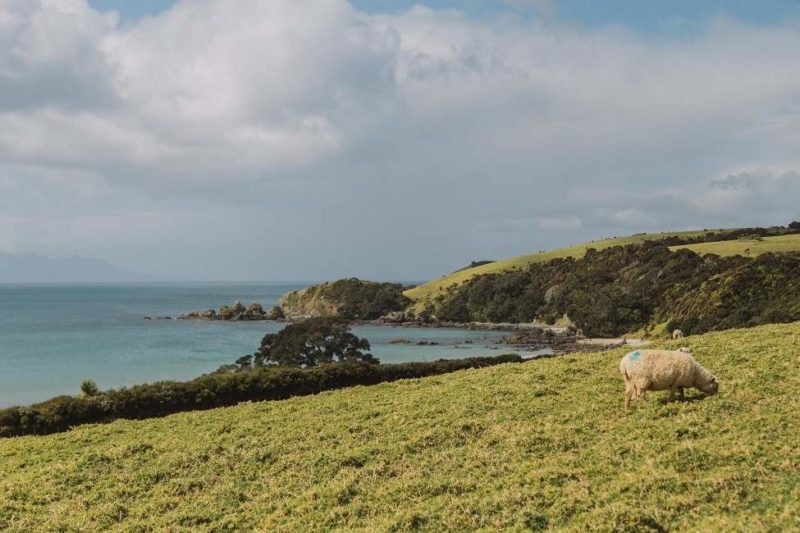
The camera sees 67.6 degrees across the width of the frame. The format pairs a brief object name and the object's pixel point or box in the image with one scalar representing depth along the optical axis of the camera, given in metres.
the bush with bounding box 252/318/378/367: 54.94
